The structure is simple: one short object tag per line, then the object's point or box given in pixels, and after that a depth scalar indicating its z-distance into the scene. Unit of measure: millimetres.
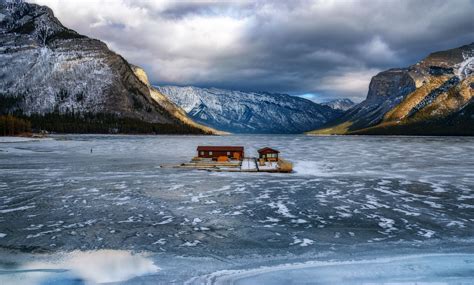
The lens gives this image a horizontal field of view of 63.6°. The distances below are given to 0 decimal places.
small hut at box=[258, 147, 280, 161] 59875
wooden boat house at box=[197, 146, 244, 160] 63062
